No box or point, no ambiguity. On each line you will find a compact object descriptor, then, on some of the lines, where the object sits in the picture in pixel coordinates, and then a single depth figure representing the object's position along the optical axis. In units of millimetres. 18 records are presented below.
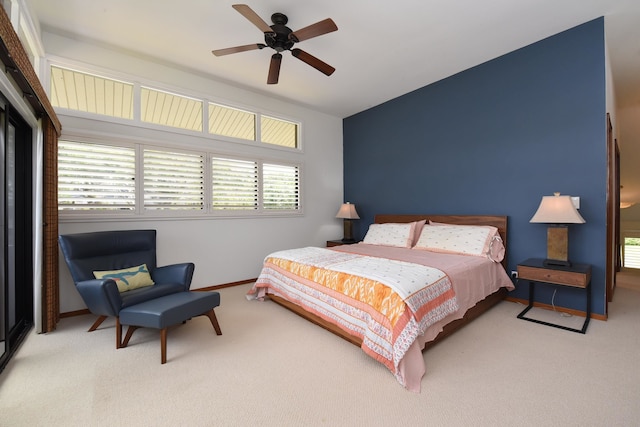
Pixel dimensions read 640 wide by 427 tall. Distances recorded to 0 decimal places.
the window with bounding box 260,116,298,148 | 4672
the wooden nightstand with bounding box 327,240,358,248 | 4988
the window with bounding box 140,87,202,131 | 3592
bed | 1974
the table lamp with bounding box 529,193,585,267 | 2748
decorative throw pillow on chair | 2715
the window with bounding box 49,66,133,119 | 3084
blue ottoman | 2156
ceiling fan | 2279
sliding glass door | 2143
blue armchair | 2326
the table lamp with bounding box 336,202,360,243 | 5092
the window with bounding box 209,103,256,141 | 4123
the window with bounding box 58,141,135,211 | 3078
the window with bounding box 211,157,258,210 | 4121
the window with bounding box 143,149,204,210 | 3574
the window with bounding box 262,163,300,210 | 4648
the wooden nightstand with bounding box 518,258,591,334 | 2588
